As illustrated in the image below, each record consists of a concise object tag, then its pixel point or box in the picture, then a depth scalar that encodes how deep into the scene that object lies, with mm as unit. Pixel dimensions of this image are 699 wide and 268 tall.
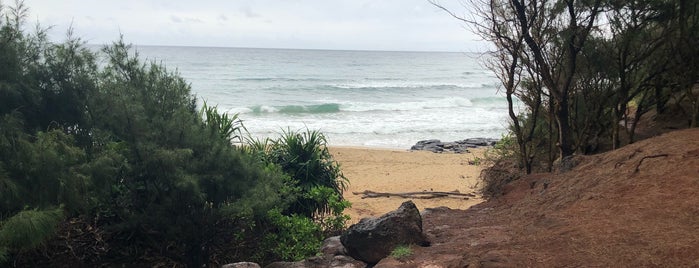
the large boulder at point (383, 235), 5438
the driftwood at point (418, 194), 11523
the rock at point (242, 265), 5480
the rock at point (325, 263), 5562
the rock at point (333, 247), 6004
